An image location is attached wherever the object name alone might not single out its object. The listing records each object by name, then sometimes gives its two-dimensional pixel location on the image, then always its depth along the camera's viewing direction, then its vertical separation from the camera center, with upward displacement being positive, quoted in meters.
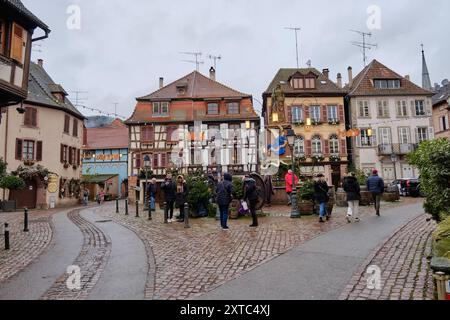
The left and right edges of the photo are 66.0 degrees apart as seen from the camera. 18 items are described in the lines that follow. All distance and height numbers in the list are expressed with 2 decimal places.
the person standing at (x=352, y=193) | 10.73 -0.18
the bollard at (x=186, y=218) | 10.80 -0.85
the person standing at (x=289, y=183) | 14.44 +0.23
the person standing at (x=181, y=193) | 12.27 -0.08
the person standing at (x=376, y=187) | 12.02 -0.01
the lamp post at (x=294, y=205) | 11.91 -0.58
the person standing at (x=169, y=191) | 12.49 +0.00
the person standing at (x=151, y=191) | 16.01 +0.02
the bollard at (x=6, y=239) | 8.69 -1.12
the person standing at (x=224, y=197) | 9.97 -0.21
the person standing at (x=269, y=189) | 16.11 +0.00
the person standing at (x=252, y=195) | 10.31 -0.17
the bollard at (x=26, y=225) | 12.23 -1.12
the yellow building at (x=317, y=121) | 33.88 +6.63
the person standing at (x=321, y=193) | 11.09 -0.17
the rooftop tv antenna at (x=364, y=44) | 36.12 +14.95
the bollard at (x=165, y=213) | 12.16 -0.77
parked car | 22.56 -0.06
